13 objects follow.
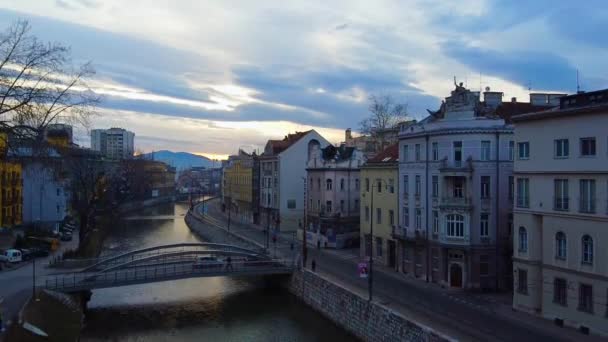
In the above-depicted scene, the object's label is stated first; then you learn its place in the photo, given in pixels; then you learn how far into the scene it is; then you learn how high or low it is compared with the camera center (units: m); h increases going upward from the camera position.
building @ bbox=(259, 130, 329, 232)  70.44 +0.18
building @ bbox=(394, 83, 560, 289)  34.81 -0.82
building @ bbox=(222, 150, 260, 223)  82.16 -1.02
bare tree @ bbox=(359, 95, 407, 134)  78.12 +8.09
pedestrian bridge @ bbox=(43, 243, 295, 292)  34.44 -5.72
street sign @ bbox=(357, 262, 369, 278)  30.92 -4.64
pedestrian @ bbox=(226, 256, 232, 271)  38.36 -5.46
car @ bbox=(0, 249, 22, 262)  43.19 -5.49
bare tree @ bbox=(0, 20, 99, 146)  21.16 +2.83
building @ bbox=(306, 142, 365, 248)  59.41 -1.07
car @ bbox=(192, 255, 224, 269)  38.28 -5.41
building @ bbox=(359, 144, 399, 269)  42.91 -1.78
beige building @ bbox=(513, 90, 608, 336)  24.12 -1.42
